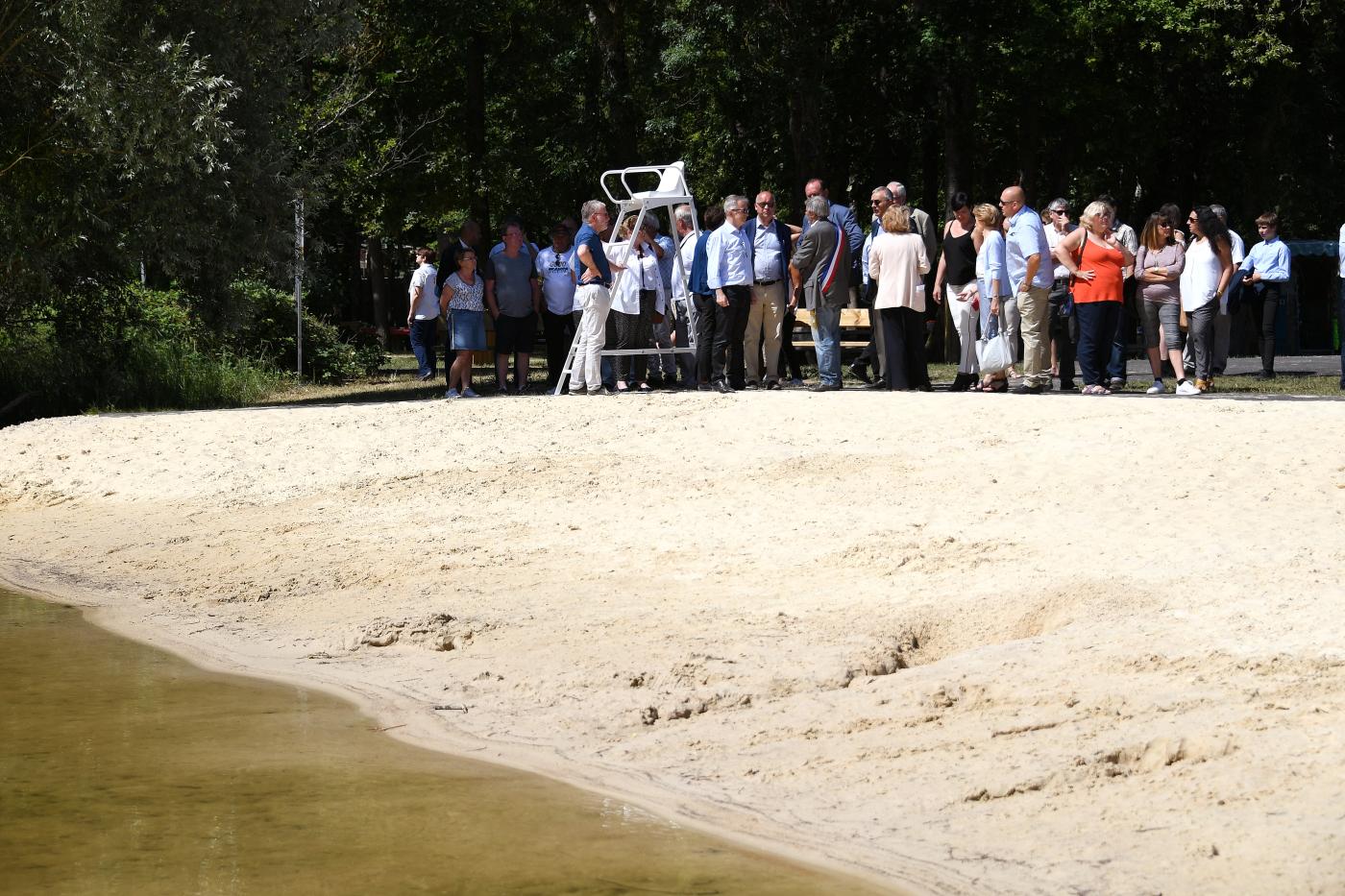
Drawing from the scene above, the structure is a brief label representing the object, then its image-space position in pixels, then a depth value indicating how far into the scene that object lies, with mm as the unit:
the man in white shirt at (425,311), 21391
